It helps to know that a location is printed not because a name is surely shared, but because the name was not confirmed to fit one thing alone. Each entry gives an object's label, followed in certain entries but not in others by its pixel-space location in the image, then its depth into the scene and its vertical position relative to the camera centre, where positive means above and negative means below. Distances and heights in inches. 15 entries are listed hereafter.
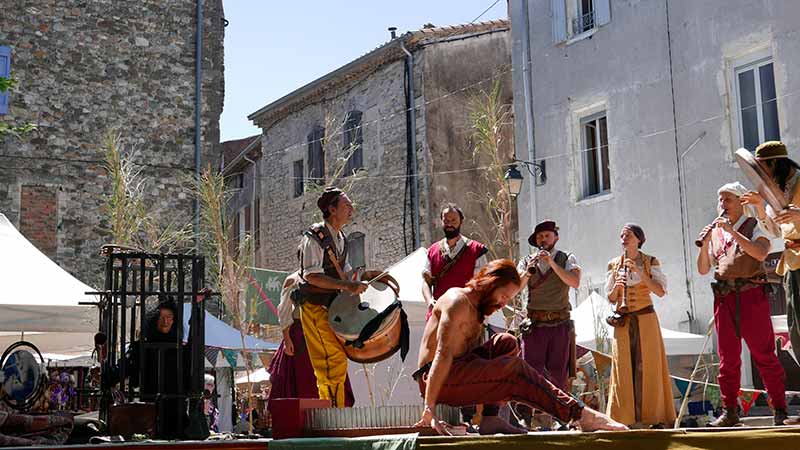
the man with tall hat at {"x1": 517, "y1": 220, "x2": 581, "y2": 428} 283.3 +17.0
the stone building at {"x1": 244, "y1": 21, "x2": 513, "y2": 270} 850.1 +204.5
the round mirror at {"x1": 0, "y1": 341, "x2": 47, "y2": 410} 240.2 +2.1
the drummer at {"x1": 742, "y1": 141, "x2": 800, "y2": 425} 219.1 +30.5
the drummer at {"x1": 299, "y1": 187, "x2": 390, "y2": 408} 247.3 +20.0
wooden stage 173.9 -11.7
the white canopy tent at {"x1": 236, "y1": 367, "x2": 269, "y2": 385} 763.2 +2.3
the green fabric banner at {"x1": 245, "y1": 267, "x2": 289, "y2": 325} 601.9 +53.0
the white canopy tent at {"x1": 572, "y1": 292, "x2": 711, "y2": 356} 477.4 +17.4
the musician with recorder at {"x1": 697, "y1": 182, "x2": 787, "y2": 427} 232.7 +14.5
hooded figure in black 250.8 +4.2
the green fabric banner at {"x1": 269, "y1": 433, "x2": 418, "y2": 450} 175.9 -11.1
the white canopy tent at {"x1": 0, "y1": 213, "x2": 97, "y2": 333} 394.6 +34.3
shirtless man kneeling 194.9 +1.5
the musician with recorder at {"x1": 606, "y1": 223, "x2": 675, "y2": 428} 265.4 +5.7
